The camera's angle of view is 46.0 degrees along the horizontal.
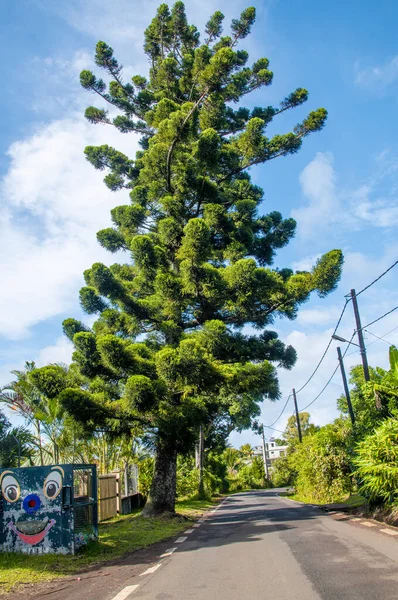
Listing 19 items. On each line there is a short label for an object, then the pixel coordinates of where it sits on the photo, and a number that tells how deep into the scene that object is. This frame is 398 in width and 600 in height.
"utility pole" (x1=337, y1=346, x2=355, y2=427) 16.76
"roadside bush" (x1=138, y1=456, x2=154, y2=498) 20.19
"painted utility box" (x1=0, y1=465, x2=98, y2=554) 7.48
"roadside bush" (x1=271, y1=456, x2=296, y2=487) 43.26
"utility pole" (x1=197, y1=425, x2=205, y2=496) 26.84
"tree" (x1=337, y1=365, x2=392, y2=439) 10.52
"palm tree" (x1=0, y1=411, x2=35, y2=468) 9.98
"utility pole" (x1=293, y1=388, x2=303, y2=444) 32.23
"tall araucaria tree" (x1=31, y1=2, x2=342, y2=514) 13.83
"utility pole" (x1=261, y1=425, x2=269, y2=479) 58.29
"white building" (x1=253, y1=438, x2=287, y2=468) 137.12
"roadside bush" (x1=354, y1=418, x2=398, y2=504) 8.62
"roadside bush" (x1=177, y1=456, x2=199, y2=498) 26.83
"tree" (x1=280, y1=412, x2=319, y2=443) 56.94
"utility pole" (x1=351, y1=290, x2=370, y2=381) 14.01
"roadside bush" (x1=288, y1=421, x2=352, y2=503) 16.23
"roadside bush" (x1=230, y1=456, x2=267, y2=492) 49.85
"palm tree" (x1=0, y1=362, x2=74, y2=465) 16.69
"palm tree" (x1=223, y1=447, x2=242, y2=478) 61.70
